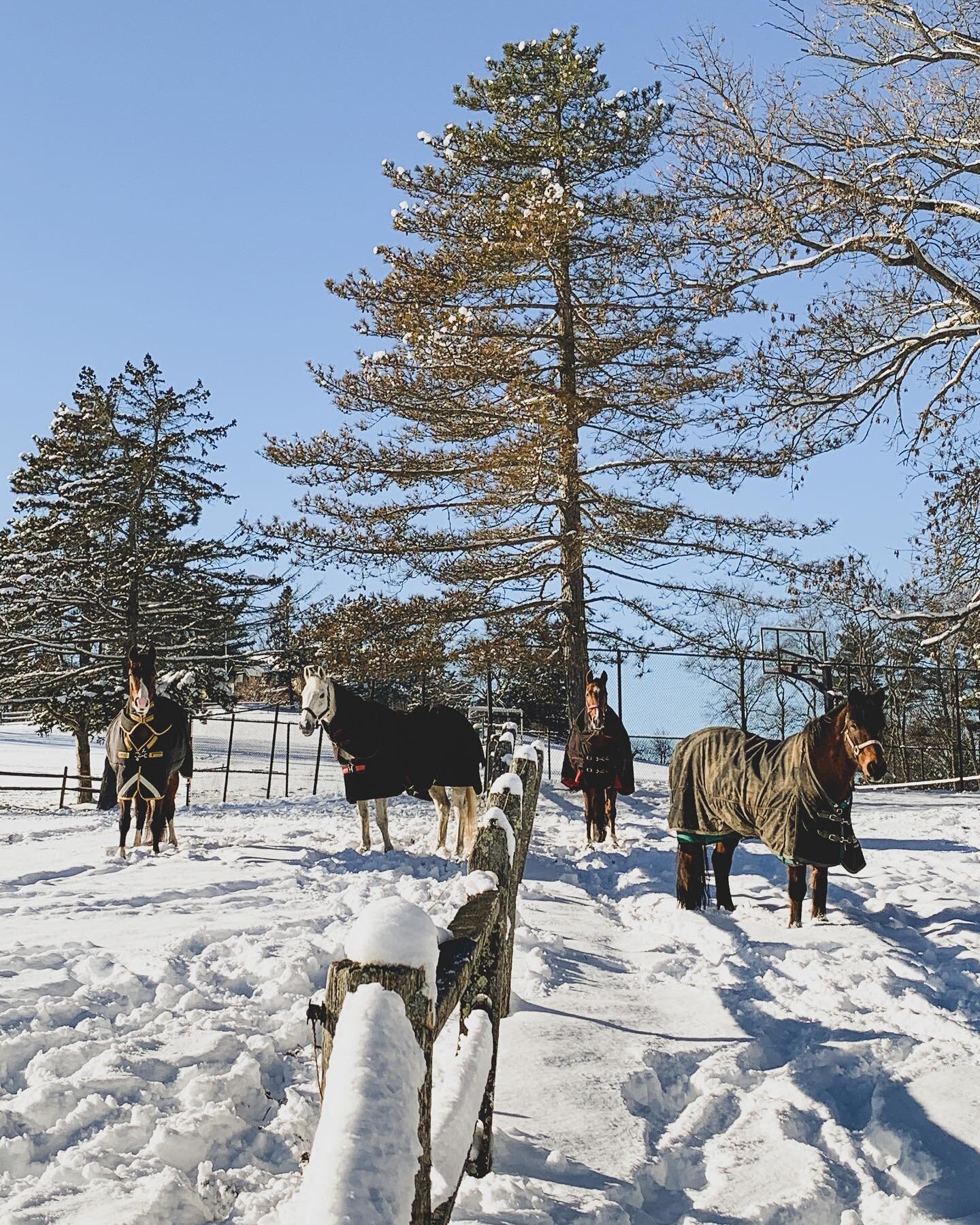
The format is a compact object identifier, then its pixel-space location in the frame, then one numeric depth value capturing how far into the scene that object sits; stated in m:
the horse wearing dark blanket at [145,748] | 10.73
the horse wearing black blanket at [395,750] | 11.15
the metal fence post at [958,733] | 22.36
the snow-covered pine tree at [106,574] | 25.97
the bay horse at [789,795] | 7.35
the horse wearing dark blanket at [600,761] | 12.75
